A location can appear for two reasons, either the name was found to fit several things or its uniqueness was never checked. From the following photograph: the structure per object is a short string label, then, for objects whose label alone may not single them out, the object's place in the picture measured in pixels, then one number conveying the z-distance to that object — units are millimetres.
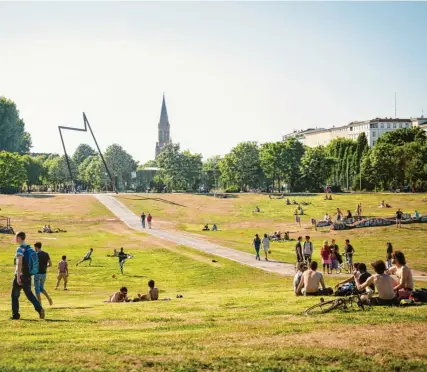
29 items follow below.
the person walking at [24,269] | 18323
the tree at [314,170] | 148250
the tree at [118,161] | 154875
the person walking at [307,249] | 37406
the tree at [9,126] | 189000
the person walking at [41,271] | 20359
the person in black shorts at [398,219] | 64812
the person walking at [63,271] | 31580
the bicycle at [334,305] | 18469
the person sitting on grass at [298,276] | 24438
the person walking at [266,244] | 44938
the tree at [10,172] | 136000
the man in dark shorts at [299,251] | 38094
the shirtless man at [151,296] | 25172
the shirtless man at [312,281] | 22203
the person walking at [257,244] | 45125
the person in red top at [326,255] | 36188
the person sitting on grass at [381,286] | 18391
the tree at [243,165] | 158750
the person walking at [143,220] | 79362
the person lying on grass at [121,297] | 25328
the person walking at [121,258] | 39312
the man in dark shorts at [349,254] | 37969
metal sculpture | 118750
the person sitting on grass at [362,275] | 19833
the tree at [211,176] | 184500
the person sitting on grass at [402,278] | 18828
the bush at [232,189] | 150125
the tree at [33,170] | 177250
